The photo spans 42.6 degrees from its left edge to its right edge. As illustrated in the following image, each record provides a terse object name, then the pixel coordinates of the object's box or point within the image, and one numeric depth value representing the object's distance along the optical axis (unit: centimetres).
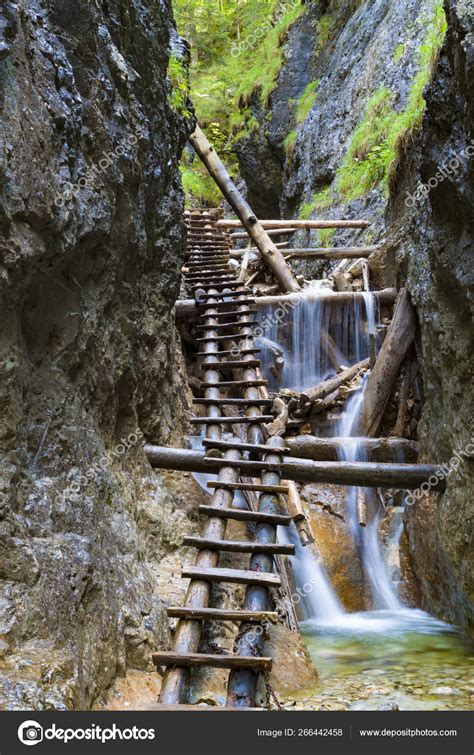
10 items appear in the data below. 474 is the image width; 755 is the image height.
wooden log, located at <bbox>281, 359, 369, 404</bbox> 836
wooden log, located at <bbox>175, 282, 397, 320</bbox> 965
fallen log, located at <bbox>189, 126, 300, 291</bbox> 1094
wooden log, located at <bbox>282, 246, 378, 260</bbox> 1111
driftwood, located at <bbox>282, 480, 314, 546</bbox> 601
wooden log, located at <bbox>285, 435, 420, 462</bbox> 713
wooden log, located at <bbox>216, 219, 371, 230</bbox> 1195
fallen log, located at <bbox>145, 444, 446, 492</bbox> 595
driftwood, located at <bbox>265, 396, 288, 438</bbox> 711
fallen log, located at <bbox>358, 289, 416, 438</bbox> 777
